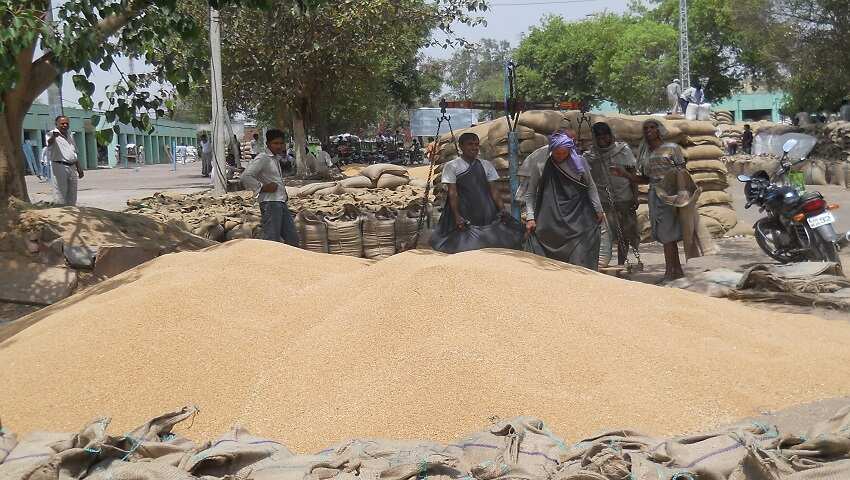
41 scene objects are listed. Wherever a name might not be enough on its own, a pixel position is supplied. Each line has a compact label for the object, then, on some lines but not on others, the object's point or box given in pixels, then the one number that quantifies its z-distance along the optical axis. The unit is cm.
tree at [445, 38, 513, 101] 7531
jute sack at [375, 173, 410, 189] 1252
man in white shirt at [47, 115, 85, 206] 920
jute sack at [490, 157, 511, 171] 853
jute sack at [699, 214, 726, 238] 905
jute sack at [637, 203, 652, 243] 868
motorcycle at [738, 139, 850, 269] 604
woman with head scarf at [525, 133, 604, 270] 566
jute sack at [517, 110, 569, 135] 864
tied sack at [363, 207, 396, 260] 795
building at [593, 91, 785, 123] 5274
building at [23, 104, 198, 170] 3388
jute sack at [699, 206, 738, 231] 920
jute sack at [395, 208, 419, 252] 795
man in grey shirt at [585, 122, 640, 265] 657
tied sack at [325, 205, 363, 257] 791
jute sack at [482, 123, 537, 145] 859
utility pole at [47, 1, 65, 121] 1655
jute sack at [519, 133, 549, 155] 859
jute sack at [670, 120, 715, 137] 959
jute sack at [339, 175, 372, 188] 1220
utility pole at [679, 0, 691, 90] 2569
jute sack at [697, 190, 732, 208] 938
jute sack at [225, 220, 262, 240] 802
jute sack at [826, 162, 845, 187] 1561
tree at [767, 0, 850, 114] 1983
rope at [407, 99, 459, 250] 564
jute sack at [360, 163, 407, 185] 1273
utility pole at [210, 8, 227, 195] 1326
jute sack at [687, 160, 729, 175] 932
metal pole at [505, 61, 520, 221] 584
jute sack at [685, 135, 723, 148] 952
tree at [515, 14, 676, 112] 3875
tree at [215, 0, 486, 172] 1636
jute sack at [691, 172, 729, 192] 929
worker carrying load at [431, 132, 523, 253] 575
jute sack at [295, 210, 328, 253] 789
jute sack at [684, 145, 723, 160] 939
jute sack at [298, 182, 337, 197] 1121
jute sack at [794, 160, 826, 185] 1591
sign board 1944
